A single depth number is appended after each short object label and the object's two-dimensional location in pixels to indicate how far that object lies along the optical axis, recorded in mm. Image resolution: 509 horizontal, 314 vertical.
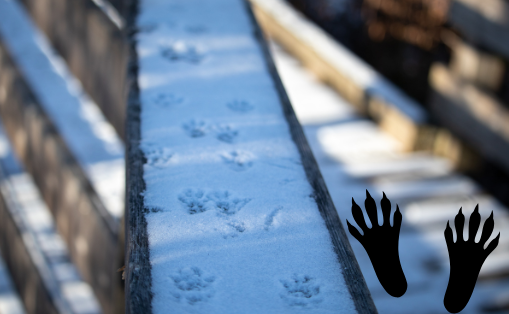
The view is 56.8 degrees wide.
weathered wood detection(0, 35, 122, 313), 2064
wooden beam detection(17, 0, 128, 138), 2059
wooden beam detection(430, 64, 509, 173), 3260
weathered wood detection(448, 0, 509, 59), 3035
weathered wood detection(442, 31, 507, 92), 3289
